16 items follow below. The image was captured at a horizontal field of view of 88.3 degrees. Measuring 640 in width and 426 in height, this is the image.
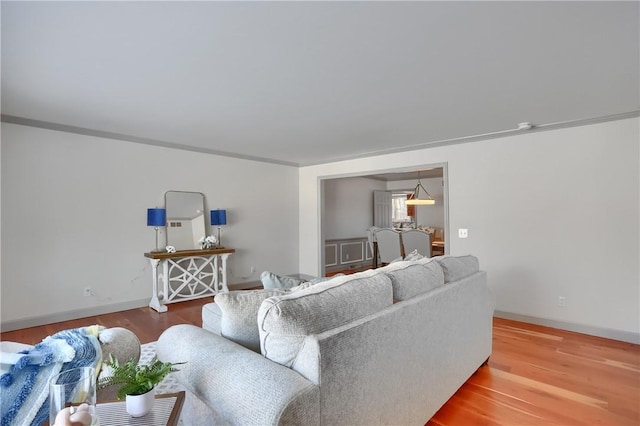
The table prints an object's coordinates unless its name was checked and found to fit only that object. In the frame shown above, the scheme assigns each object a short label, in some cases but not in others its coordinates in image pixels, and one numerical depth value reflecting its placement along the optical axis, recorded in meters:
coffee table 1.08
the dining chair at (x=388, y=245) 5.87
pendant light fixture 7.02
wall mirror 4.89
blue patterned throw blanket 1.19
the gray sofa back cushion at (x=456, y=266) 2.39
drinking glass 0.94
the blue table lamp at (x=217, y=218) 5.18
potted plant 1.09
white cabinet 7.51
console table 4.52
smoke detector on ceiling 3.75
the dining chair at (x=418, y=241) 5.40
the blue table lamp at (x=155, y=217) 4.47
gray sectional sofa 1.17
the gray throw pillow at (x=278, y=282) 1.95
